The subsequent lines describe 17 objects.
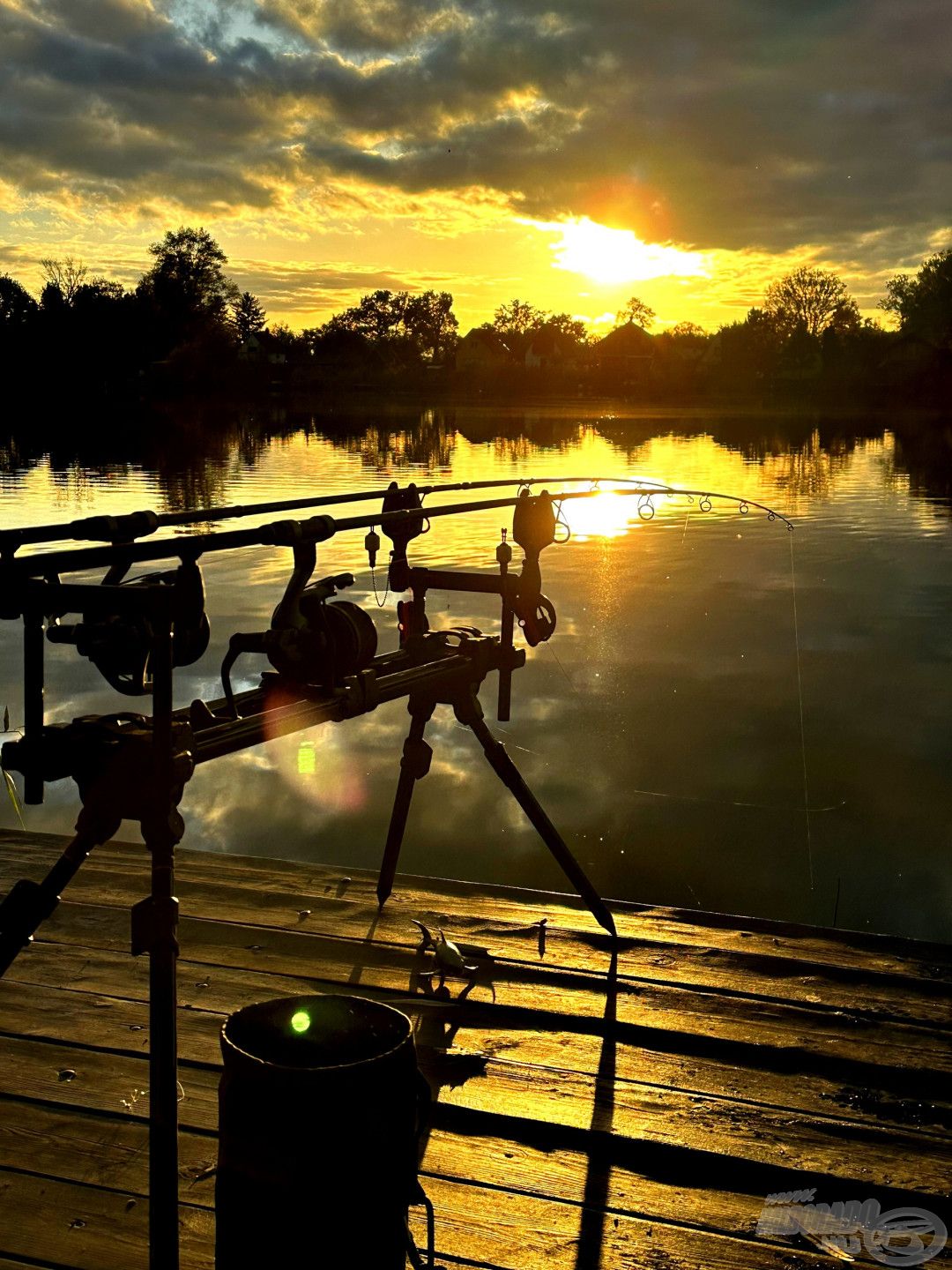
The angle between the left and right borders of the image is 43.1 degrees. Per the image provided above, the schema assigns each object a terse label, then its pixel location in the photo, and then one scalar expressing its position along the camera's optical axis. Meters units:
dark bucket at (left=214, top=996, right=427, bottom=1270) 2.31
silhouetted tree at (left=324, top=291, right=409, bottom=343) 133.12
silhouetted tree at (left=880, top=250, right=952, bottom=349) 90.88
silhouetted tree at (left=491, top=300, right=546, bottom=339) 138.38
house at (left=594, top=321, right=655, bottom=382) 113.00
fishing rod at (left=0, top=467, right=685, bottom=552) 2.75
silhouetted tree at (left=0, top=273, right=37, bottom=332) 95.12
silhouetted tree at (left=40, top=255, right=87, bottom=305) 98.69
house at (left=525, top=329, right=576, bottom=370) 119.38
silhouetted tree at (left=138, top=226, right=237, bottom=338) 109.81
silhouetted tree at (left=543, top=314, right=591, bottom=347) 127.79
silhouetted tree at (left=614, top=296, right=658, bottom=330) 140.12
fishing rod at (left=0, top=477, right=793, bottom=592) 2.43
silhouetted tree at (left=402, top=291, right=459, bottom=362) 135.25
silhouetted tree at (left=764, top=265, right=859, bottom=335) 118.38
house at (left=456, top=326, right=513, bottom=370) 122.69
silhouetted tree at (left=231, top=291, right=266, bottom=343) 133.88
